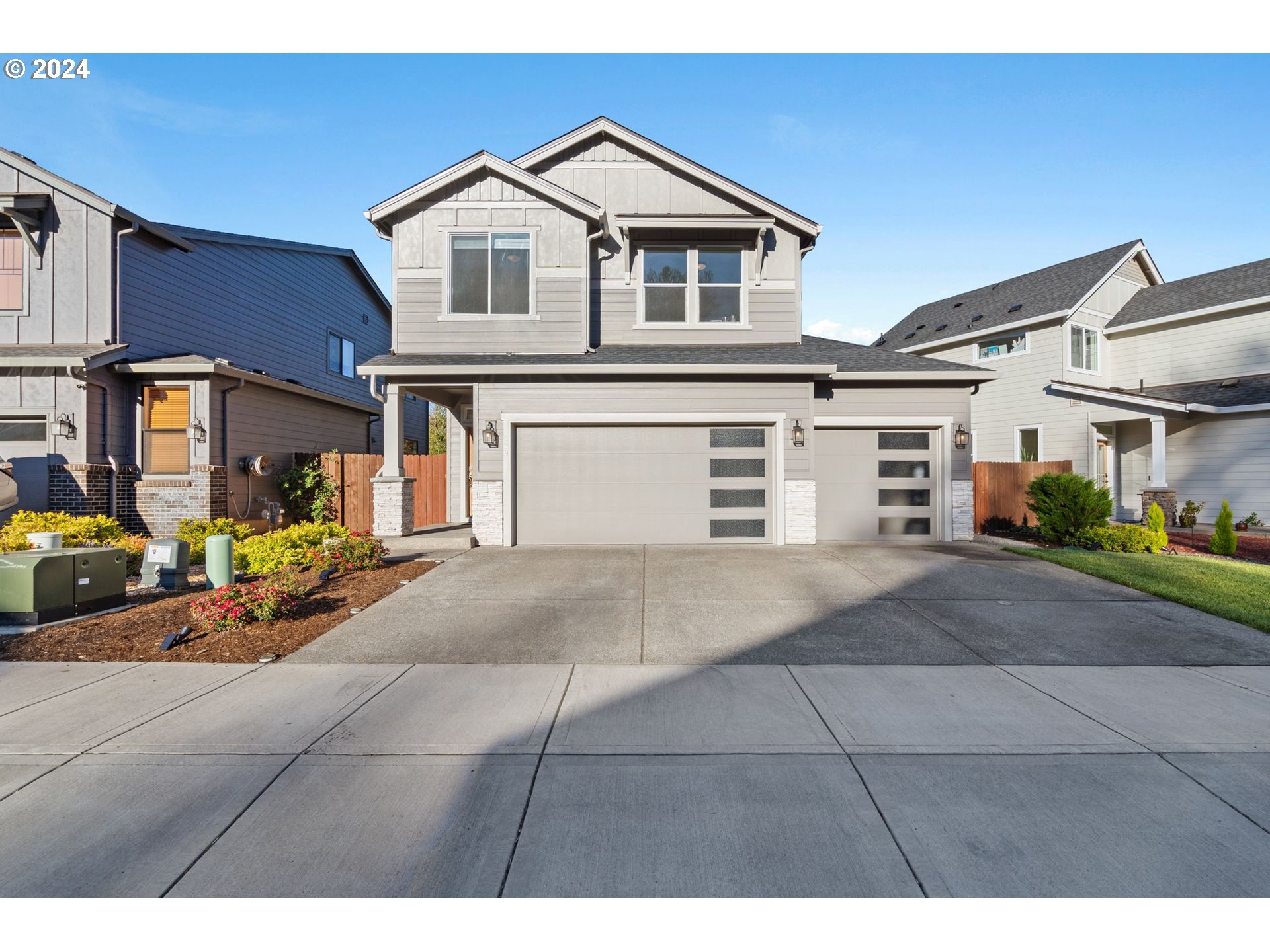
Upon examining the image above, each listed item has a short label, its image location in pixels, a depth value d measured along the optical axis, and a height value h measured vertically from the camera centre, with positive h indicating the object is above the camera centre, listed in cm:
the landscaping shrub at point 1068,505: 1178 -52
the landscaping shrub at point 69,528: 1012 -85
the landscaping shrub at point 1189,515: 1570 -92
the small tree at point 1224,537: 1146 -108
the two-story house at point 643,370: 1156 +191
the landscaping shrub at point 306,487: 1445 -26
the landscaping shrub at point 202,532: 1112 -102
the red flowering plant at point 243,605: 642 -135
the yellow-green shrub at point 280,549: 946 -113
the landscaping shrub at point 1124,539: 1127 -110
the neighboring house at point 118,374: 1190 +201
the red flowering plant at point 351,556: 922 -117
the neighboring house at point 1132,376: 1620 +298
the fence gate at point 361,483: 1426 -15
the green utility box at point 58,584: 664 -117
